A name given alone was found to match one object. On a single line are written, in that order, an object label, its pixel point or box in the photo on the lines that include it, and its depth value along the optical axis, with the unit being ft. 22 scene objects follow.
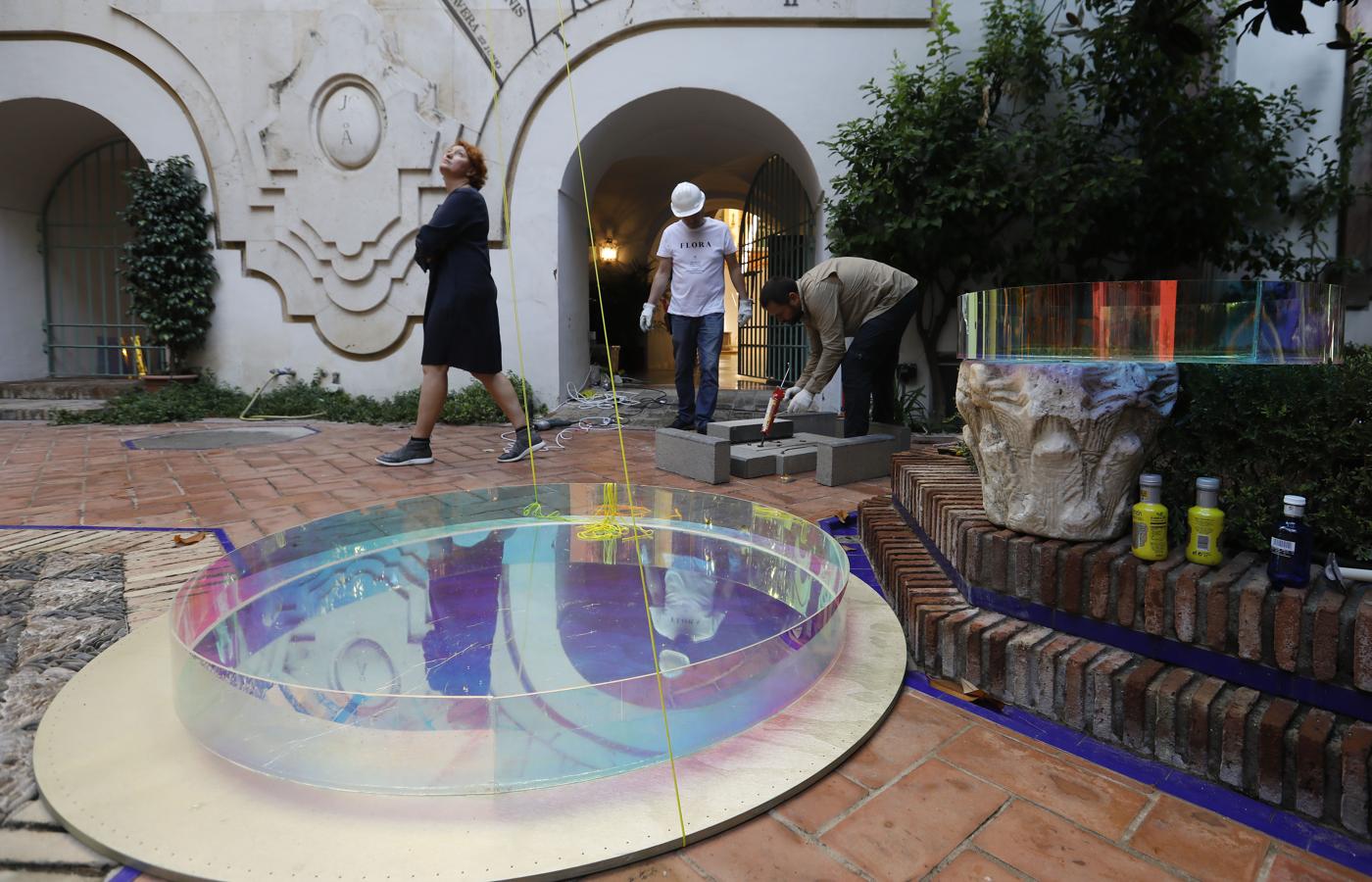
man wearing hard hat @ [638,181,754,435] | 15.90
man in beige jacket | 13.37
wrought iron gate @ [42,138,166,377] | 28.45
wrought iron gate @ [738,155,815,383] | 27.17
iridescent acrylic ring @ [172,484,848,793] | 4.32
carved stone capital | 5.43
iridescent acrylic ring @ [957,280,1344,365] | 5.85
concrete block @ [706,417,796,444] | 14.39
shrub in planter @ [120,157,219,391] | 22.66
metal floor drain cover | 16.57
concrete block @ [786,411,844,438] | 16.21
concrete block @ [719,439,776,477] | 13.21
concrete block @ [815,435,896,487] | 12.40
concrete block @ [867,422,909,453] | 13.99
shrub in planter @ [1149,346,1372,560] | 4.67
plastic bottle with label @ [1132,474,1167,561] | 5.04
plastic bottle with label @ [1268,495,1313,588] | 4.42
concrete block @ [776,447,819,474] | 13.20
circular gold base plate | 3.64
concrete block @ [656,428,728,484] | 12.58
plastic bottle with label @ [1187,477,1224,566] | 4.87
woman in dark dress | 12.96
